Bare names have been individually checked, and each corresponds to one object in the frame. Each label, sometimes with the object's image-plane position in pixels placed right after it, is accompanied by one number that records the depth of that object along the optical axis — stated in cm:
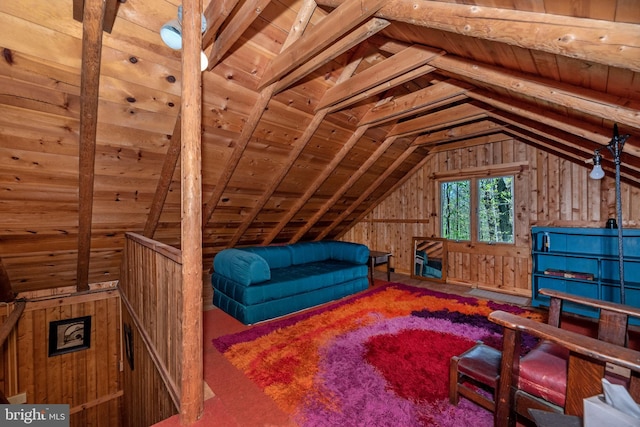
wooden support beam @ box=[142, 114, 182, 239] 246
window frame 429
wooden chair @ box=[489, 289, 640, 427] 108
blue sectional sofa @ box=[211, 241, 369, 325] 305
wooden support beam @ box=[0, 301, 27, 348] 290
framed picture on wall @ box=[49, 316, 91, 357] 371
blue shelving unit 319
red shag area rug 169
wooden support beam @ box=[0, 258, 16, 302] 298
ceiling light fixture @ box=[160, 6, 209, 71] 159
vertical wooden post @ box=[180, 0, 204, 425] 151
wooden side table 474
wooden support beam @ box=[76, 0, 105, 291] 153
